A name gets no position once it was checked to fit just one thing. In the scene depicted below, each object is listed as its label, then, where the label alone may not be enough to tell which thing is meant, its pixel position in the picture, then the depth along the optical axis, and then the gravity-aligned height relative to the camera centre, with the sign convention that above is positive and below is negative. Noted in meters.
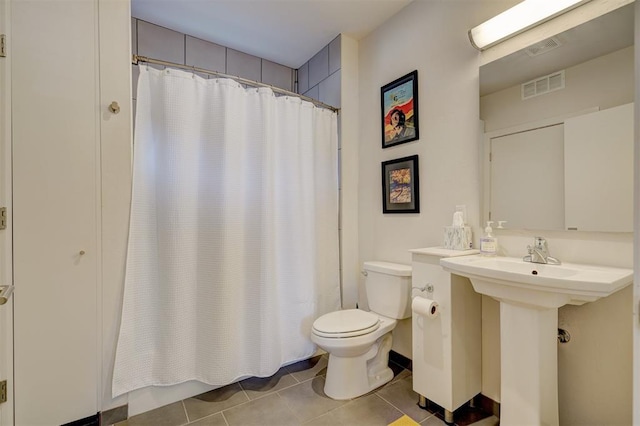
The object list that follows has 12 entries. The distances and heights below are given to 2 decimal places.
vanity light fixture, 1.33 +0.92
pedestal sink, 1.11 -0.49
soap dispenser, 1.51 -0.16
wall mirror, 1.18 +0.37
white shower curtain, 1.57 -0.14
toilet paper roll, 1.50 -0.49
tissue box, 1.62 -0.14
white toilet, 1.69 -0.70
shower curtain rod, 1.58 +0.82
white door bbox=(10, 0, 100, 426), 1.33 +0.02
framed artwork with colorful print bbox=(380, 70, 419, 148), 1.97 +0.71
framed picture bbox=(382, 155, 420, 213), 1.96 +0.18
